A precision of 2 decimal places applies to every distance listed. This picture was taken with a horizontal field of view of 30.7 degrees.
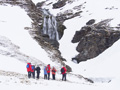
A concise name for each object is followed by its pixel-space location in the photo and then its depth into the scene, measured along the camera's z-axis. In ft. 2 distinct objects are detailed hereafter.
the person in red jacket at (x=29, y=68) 77.42
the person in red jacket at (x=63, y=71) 88.22
